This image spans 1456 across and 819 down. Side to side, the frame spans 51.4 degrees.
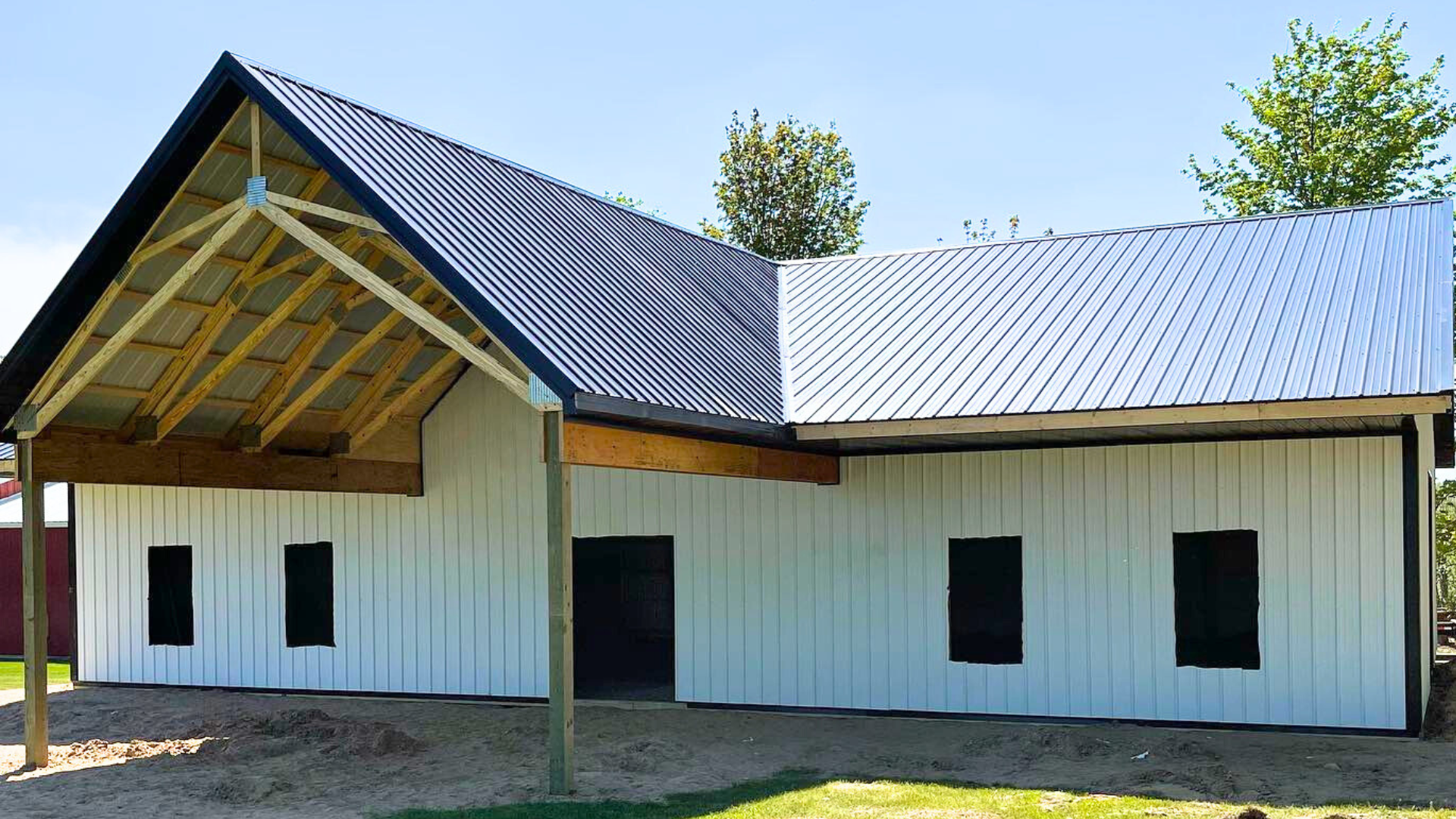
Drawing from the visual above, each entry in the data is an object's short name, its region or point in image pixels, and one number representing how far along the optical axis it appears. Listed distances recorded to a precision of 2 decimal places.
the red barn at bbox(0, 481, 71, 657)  22.38
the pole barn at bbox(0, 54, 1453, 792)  11.75
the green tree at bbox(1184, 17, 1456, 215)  29.88
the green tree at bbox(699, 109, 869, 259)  38.81
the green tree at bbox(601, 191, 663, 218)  46.12
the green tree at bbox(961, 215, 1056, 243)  41.84
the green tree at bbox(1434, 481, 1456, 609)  35.22
